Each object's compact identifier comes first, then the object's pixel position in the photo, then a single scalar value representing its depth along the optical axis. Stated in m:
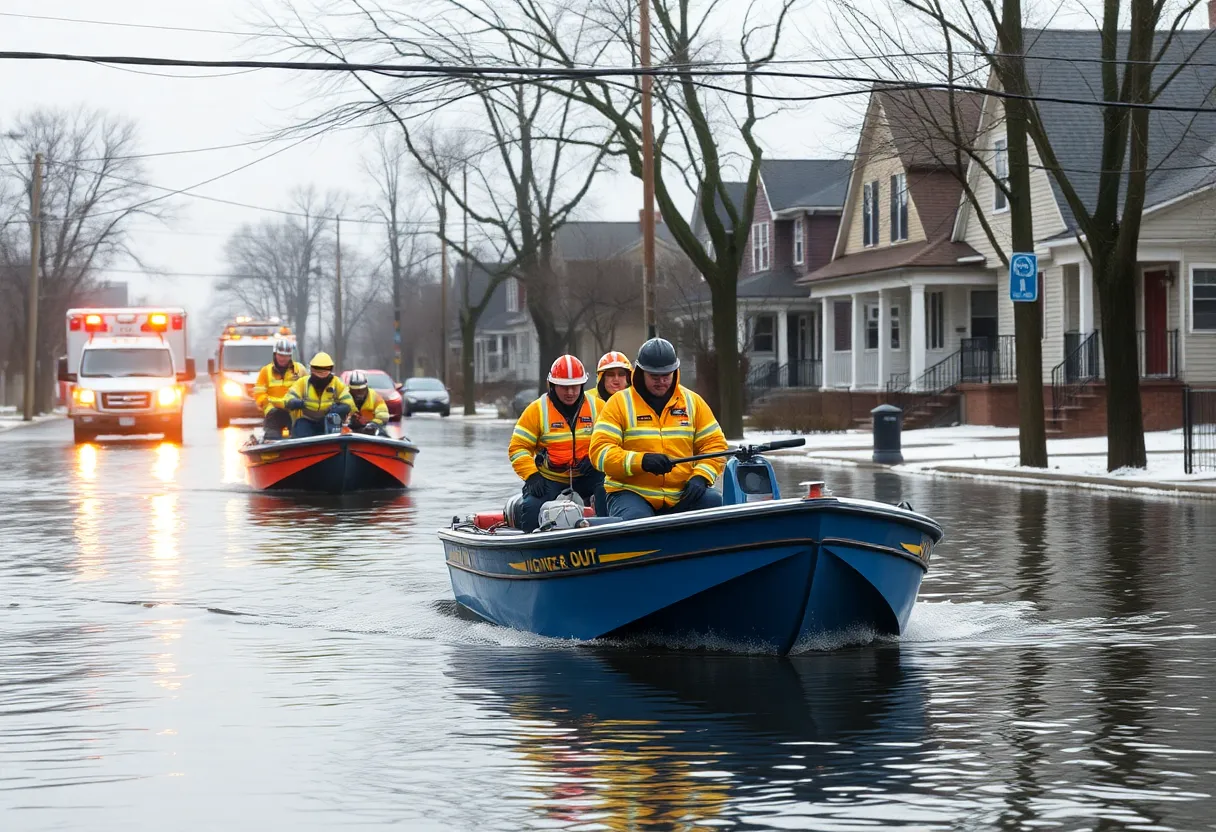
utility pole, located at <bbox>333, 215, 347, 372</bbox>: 97.62
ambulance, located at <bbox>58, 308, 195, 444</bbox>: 42.66
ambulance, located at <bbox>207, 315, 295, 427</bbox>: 52.06
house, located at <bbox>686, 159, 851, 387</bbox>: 60.72
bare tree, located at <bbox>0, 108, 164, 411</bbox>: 75.94
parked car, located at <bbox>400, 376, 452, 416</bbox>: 69.44
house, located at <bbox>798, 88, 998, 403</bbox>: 45.50
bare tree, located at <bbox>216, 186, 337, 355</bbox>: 159.00
